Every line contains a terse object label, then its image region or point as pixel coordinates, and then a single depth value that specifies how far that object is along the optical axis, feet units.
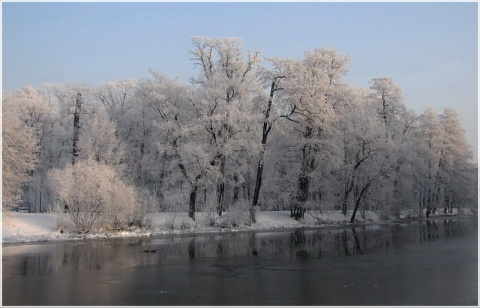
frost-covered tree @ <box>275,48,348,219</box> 137.80
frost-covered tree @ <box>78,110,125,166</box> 137.80
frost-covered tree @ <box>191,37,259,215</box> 126.00
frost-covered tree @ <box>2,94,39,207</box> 98.17
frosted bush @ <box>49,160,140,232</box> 99.09
